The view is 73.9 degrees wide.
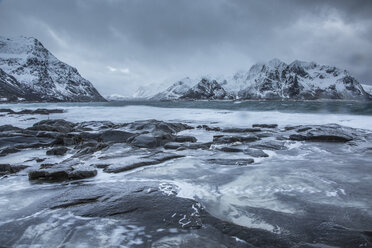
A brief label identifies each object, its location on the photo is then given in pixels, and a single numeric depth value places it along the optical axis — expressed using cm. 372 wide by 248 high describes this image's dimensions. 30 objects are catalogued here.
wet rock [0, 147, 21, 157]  912
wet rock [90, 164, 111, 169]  695
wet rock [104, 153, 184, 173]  670
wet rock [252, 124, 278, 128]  1785
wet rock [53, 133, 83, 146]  1112
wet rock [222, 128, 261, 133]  1505
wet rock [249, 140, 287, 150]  993
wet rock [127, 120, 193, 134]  1455
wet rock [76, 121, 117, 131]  1716
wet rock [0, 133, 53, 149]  1049
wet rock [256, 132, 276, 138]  1302
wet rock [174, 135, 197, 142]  1169
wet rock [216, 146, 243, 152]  937
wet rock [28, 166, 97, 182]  588
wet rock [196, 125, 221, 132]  1659
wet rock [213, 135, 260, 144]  1133
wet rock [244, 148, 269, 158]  850
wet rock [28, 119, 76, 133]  1414
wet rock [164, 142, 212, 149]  1008
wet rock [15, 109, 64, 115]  3682
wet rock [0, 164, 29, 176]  654
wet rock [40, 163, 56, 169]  671
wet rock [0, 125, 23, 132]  1394
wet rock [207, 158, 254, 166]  752
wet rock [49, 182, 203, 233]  382
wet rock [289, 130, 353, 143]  1153
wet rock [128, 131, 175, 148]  1041
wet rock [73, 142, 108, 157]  890
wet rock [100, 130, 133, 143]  1195
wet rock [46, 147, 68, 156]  898
